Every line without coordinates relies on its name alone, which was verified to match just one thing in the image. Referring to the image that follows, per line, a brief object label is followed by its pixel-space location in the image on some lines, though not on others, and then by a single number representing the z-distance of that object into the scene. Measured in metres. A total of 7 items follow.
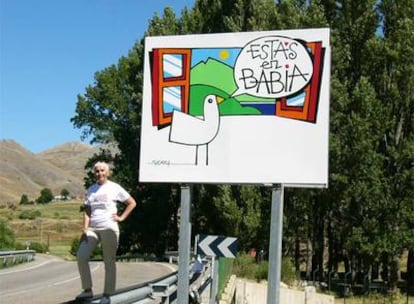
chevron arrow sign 14.88
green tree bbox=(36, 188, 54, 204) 154.75
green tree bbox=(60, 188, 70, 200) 179.52
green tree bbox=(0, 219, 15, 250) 44.11
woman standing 8.06
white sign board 9.08
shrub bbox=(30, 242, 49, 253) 56.76
